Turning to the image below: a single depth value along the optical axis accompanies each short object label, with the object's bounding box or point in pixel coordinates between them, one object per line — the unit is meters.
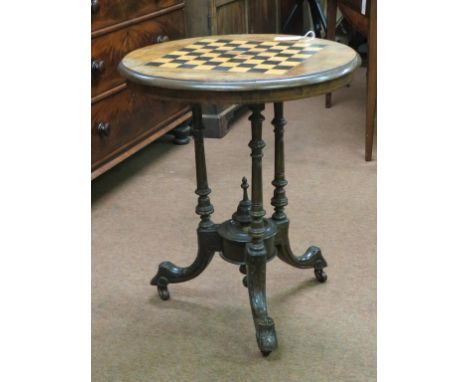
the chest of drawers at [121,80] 2.80
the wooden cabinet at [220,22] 3.58
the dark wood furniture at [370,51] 3.21
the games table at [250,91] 1.64
